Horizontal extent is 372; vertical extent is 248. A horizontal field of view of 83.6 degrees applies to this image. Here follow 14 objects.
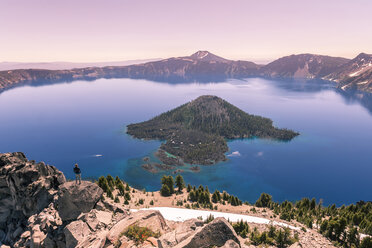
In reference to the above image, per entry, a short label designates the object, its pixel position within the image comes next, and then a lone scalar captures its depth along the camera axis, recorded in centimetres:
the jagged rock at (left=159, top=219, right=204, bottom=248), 2565
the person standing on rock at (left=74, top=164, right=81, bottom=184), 3931
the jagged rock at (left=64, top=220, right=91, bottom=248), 3406
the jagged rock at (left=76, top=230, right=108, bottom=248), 2905
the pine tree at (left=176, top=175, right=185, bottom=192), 8338
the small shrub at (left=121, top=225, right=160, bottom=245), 2900
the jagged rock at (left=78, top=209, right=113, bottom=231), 3628
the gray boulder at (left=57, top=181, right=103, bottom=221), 4125
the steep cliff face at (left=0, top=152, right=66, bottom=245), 5897
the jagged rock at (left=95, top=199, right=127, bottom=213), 4275
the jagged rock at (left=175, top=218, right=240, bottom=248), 2434
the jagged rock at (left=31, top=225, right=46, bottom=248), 4241
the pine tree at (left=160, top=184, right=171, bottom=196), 7586
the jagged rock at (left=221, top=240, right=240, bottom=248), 2347
